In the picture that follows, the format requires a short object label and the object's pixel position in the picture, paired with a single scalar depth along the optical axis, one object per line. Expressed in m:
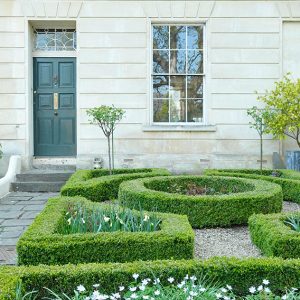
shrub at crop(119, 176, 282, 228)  6.02
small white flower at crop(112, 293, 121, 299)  3.03
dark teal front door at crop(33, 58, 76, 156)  11.22
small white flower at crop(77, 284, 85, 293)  3.02
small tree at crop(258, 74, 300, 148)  9.85
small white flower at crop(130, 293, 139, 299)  2.93
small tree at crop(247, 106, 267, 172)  10.16
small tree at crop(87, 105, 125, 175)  9.29
